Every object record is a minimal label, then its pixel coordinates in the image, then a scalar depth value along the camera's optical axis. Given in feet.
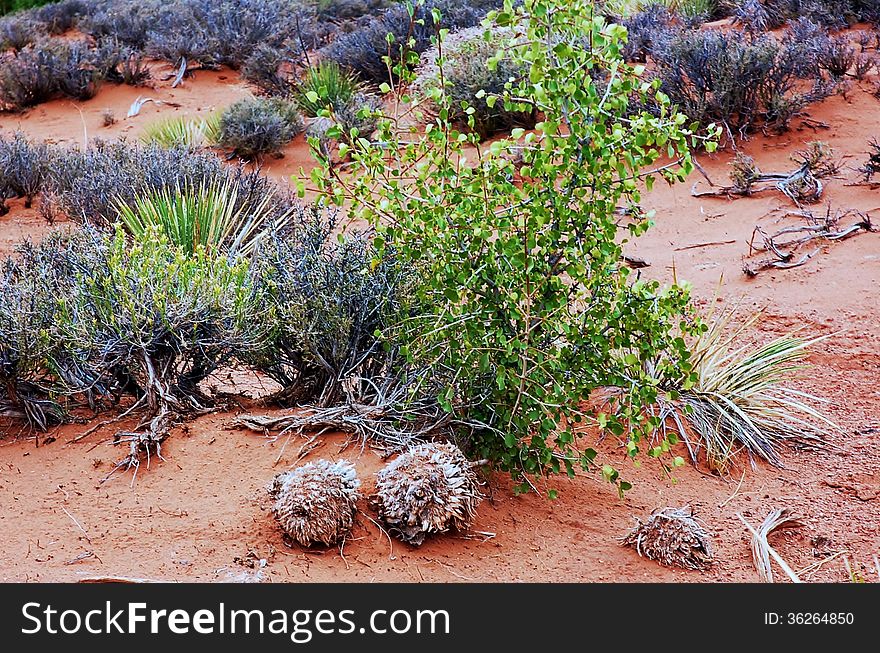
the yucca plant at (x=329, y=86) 35.06
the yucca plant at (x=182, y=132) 31.63
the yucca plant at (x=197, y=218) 19.95
